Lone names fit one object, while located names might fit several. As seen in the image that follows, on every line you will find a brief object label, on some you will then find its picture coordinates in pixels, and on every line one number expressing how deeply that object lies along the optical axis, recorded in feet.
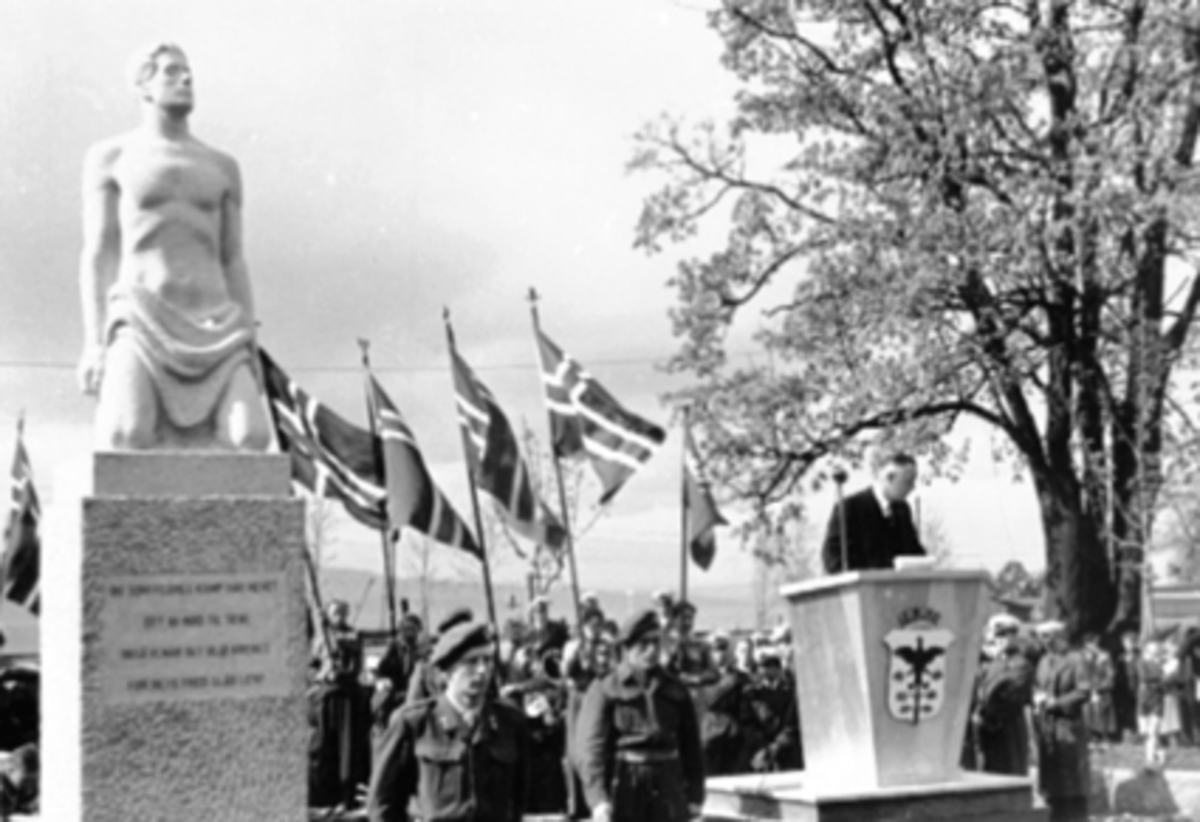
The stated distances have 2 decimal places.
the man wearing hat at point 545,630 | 56.18
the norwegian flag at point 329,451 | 53.88
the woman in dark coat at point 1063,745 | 50.65
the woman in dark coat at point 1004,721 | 51.34
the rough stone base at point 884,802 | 31.60
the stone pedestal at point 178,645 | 26.23
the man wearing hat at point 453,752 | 25.52
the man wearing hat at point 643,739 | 31.63
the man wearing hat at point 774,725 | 49.55
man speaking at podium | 35.32
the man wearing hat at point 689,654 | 52.47
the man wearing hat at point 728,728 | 50.08
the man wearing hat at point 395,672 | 49.08
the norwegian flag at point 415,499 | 50.96
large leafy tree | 66.64
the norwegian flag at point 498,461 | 53.78
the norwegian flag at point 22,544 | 53.67
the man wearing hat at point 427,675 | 35.58
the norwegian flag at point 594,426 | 55.67
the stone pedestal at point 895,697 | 32.73
